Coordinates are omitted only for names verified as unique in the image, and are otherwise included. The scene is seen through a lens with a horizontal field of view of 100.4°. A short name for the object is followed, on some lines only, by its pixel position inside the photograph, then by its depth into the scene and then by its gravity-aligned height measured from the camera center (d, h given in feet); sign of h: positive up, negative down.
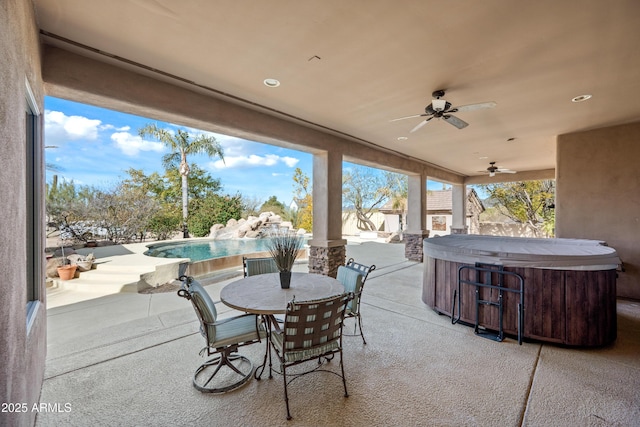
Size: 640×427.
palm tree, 50.75 +12.71
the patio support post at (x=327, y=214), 18.02 +0.04
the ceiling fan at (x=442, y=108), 10.91 +4.54
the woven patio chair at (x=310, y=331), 6.63 -3.03
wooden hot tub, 9.77 -3.08
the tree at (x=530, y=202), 45.62 +2.18
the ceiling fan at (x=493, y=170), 26.49 +4.48
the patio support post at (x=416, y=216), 27.50 -0.19
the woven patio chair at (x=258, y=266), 11.81 -2.32
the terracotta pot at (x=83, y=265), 20.68 -3.93
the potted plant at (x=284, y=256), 9.07 -1.47
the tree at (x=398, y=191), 61.31 +5.59
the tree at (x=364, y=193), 66.18 +5.41
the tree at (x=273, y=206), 66.49 +2.22
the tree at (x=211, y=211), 51.62 +0.80
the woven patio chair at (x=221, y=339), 7.46 -3.60
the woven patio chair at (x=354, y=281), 9.97 -2.62
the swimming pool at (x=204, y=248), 34.80 -4.91
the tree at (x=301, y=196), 59.29 +4.31
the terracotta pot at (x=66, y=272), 18.98 -4.02
